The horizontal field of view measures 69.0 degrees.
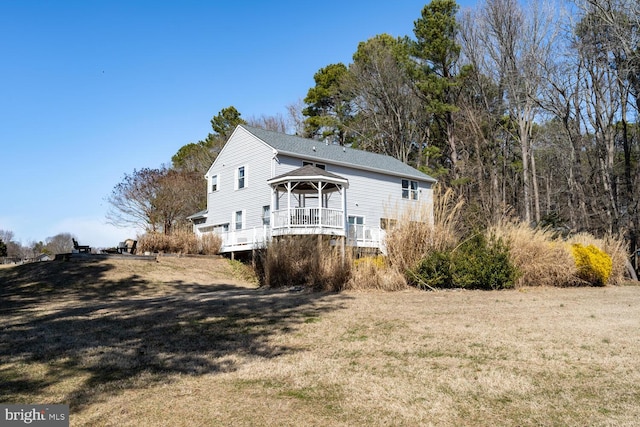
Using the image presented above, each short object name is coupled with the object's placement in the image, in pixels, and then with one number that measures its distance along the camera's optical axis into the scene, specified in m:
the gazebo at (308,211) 18.08
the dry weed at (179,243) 20.78
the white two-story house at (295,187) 19.00
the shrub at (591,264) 13.26
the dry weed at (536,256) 12.22
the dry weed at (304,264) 10.63
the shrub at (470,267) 10.86
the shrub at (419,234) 11.10
